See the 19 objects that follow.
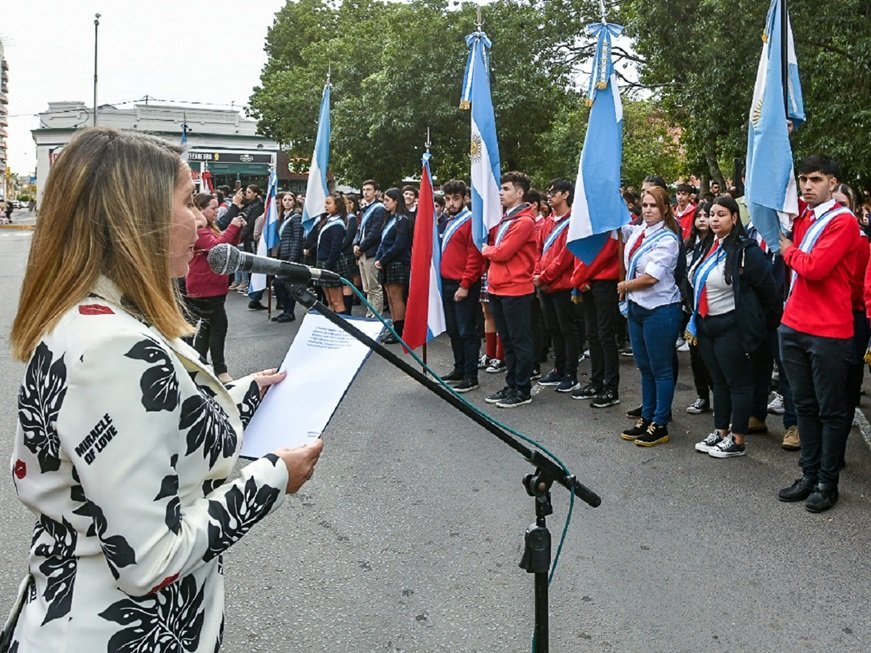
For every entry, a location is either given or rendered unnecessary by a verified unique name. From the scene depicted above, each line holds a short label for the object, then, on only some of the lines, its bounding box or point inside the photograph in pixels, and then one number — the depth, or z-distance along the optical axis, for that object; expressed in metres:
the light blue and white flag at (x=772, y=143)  5.21
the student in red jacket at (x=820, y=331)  4.68
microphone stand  2.00
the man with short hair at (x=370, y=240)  11.24
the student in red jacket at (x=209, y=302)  7.55
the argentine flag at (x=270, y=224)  13.88
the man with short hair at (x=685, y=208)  9.62
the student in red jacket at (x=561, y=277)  7.77
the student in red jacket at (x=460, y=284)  7.99
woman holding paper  1.39
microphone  1.86
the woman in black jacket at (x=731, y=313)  5.54
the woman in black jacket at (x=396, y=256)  10.30
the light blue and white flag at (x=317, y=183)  11.55
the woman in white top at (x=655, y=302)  6.11
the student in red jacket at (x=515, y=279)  7.26
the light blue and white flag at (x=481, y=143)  7.62
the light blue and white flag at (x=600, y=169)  6.91
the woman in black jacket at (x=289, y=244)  12.73
